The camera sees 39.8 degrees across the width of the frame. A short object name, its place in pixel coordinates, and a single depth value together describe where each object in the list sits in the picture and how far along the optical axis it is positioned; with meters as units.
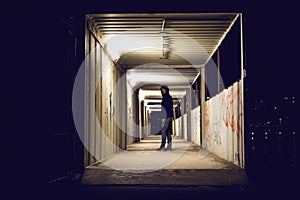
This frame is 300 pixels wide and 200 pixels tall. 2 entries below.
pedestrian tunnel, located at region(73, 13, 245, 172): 9.09
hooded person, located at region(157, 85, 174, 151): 14.03
